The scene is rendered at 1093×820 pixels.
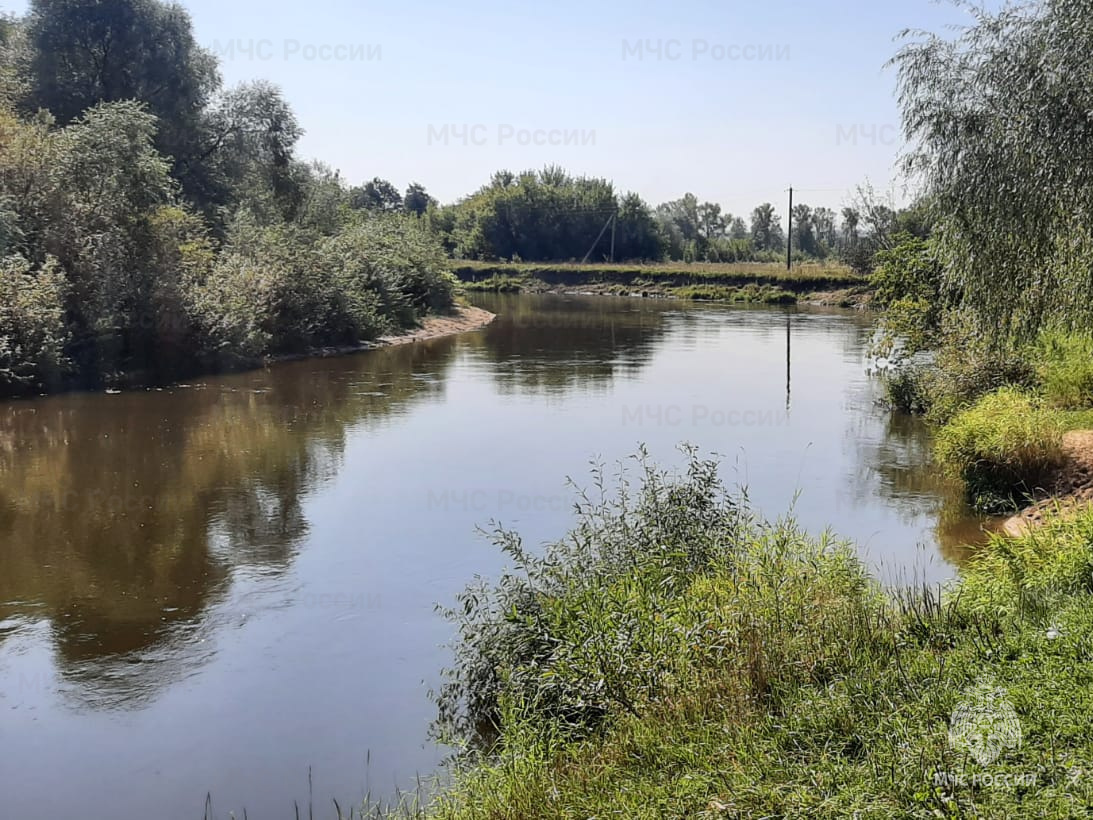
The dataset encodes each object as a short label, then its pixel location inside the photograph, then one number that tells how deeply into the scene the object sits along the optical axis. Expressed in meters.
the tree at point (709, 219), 118.81
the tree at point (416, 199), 110.19
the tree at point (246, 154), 33.41
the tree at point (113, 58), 29.47
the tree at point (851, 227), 69.11
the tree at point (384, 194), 113.93
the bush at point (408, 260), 35.12
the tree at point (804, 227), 100.06
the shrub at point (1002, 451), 11.45
